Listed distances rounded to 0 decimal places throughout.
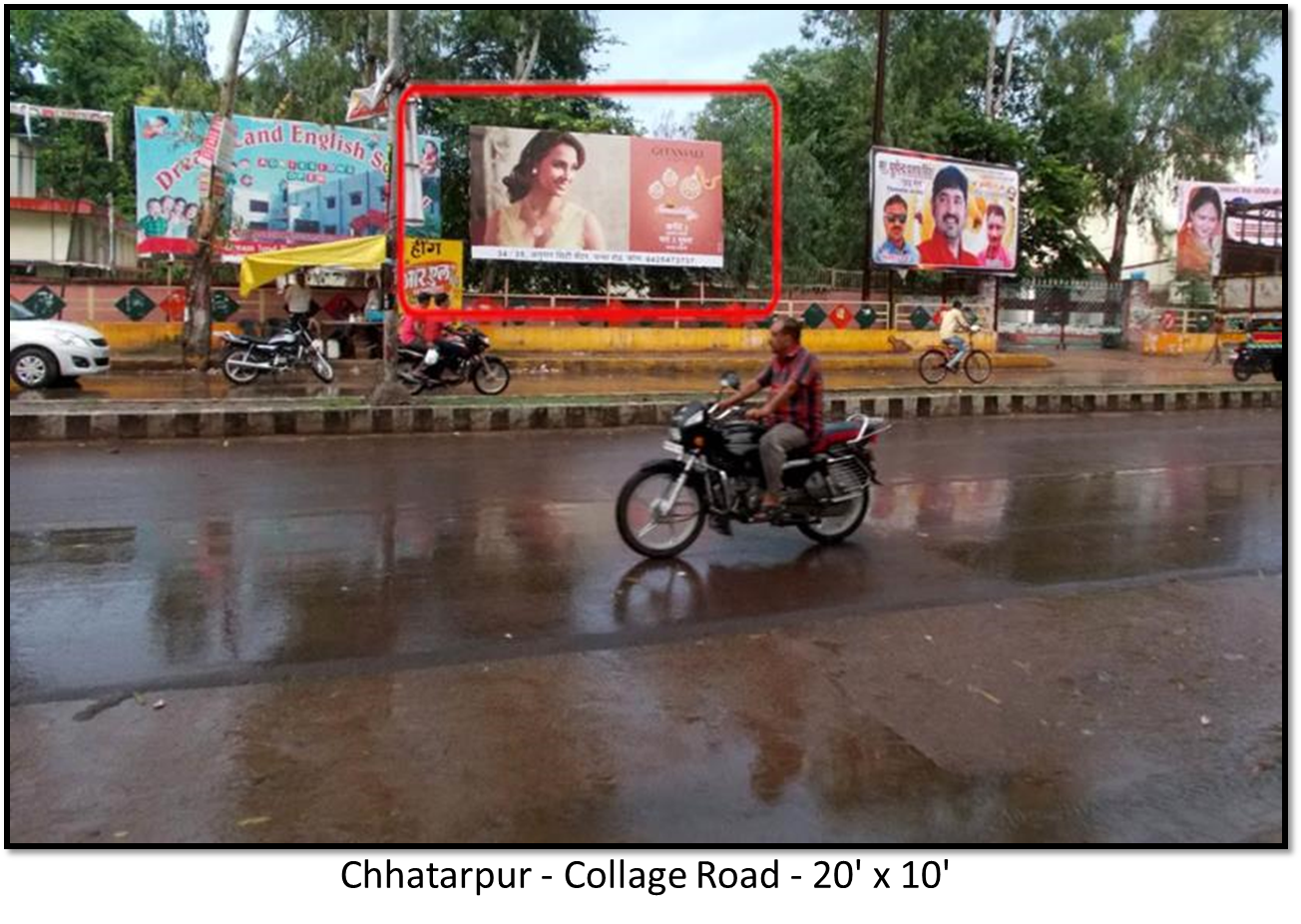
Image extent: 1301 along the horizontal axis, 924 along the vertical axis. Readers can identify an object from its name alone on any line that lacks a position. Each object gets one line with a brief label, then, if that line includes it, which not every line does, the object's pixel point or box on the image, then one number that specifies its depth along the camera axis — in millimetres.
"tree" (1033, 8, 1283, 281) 28234
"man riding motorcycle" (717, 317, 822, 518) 6277
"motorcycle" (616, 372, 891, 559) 6270
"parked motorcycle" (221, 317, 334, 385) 15906
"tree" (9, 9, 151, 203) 27516
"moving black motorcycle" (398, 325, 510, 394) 14578
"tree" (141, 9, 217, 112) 24109
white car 13820
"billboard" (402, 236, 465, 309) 20516
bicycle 18156
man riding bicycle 18141
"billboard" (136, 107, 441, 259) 20031
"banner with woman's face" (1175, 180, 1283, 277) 27047
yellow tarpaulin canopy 17844
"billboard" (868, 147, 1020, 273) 23266
